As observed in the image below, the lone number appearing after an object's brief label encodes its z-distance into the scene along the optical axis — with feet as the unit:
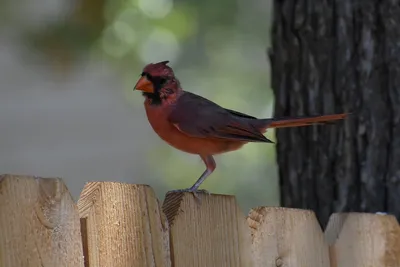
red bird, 22.06
